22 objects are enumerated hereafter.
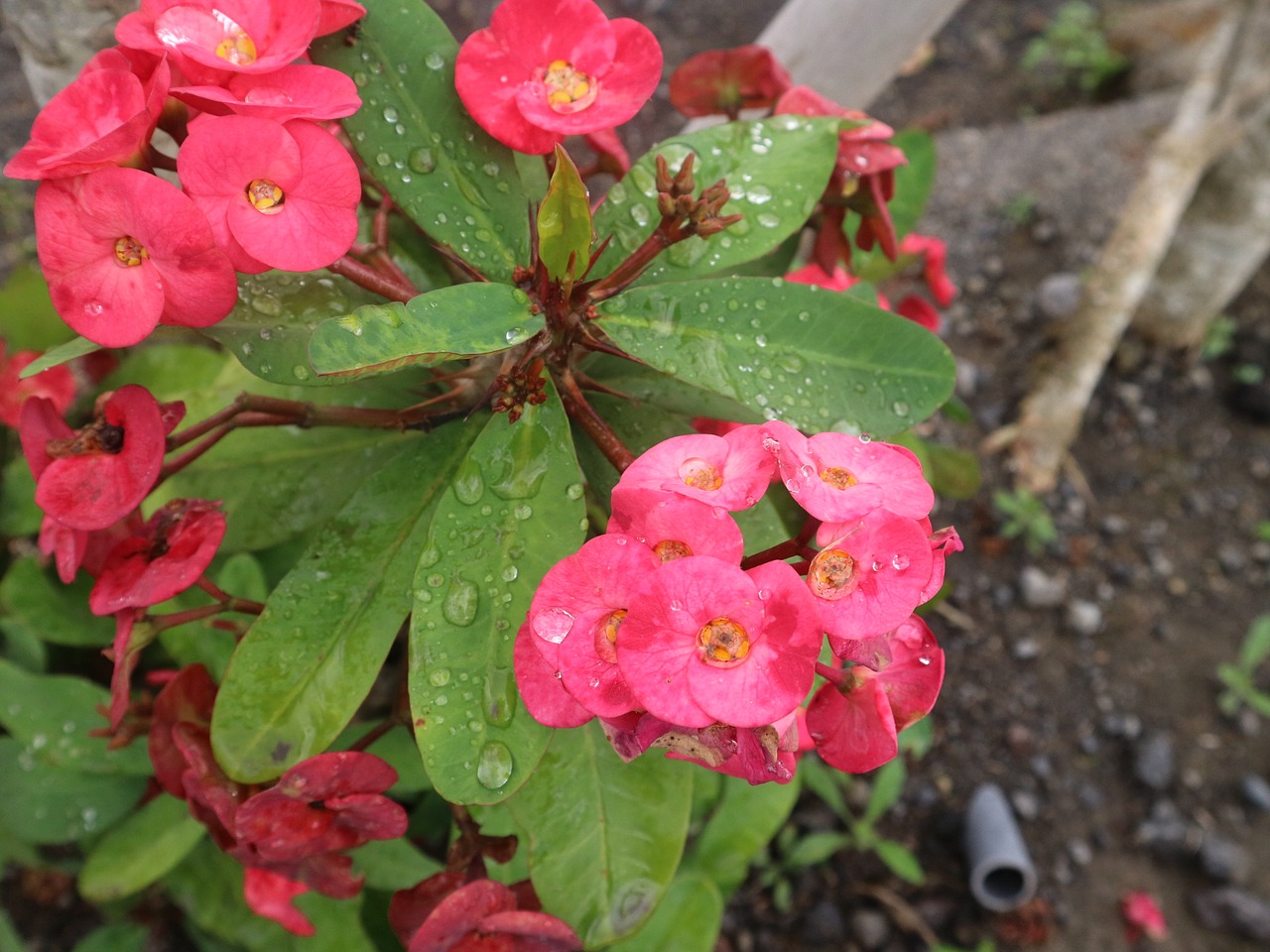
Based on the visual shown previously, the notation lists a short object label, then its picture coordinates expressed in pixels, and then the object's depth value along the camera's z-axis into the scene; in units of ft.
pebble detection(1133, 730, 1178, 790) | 1.67
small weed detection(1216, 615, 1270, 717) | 1.70
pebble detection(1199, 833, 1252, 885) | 1.60
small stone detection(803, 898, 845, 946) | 1.49
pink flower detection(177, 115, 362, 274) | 0.54
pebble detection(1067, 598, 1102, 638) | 1.82
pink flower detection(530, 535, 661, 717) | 0.52
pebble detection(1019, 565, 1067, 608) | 1.83
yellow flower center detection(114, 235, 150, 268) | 0.56
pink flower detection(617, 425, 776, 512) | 0.54
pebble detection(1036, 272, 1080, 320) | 2.08
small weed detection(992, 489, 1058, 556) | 1.86
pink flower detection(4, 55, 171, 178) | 0.55
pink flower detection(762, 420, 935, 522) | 0.53
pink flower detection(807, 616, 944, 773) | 0.60
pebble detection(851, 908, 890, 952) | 1.49
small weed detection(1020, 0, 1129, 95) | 2.72
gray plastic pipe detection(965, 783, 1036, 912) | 1.48
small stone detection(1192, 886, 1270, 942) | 1.54
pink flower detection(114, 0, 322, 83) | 0.58
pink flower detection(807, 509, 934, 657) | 0.52
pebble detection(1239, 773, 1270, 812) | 1.67
